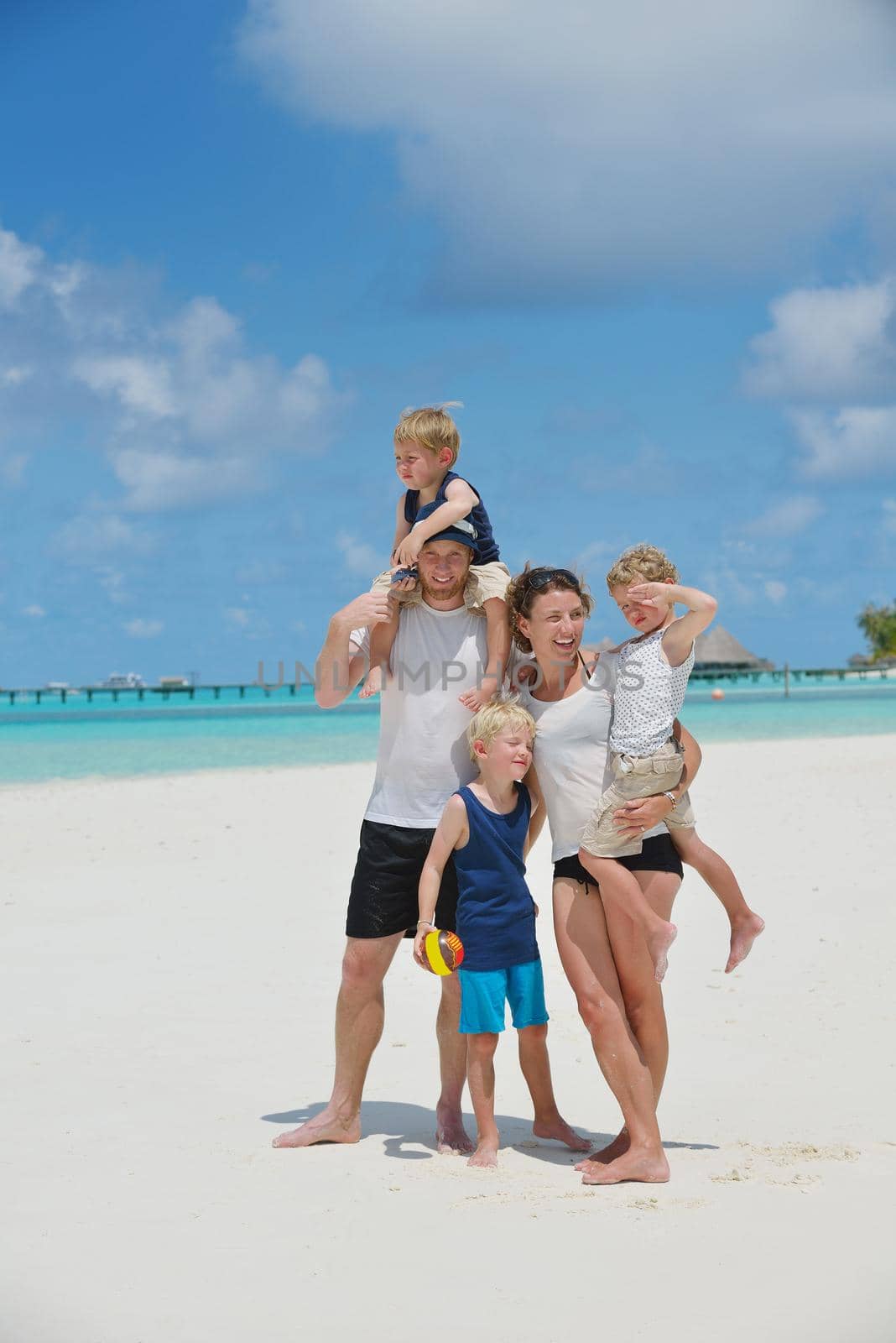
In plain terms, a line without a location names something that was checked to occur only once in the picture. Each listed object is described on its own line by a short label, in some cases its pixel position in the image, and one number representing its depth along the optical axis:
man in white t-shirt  4.71
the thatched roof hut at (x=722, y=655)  91.88
